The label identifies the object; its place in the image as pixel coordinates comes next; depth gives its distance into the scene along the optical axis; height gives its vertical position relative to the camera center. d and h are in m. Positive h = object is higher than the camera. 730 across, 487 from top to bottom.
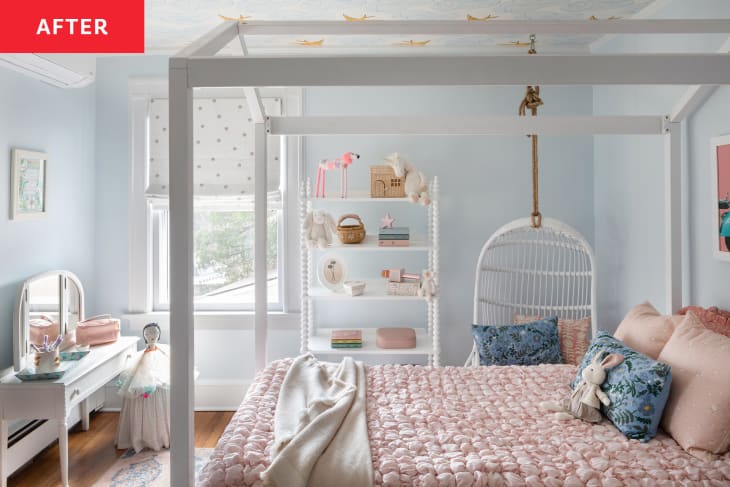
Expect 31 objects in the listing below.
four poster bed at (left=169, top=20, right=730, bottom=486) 1.30 -0.31
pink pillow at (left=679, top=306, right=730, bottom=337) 2.10 -0.29
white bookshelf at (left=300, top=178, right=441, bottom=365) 3.24 -0.26
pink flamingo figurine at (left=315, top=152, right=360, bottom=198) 3.29 +0.50
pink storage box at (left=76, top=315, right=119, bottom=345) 3.17 -0.48
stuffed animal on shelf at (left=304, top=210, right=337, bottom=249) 3.22 +0.12
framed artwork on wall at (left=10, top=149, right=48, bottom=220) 2.86 +0.37
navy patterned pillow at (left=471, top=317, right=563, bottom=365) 2.83 -0.51
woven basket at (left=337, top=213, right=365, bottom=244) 3.27 +0.10
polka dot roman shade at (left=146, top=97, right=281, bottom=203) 3.63 +0.68
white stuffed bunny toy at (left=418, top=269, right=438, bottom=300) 3.24 -0.23
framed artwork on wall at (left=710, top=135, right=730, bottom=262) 2.32 +0.22
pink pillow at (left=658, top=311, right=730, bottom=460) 1.59 -0.45
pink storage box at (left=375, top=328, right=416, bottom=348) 3.27 -0.55
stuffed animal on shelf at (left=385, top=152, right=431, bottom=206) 3.23 +0.42
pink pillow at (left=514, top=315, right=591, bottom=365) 2.99 -0.51
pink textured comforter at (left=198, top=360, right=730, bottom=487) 1.50 -0.61
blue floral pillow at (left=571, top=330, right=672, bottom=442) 1.73 -0.48
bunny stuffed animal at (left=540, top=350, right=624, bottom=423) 1.89 -0.52
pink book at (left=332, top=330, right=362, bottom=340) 3.27 -0.52
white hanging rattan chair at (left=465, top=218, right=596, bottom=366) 3.30 -0.19
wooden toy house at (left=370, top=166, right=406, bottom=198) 3.33 +0.40
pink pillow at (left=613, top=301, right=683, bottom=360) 2.04 -0.32
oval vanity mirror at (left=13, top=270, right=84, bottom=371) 2.85 -0.34
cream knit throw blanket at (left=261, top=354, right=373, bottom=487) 1.50 -0.58
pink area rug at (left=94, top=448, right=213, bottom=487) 2.72 -1.16
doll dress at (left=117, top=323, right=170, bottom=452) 3.04 -0.89
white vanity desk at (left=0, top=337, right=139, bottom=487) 2.55 -0.72
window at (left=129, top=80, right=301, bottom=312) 3.63 +0.33
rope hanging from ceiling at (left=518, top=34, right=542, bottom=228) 3.05 +0.66
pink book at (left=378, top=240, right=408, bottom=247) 3.27 +0.04
